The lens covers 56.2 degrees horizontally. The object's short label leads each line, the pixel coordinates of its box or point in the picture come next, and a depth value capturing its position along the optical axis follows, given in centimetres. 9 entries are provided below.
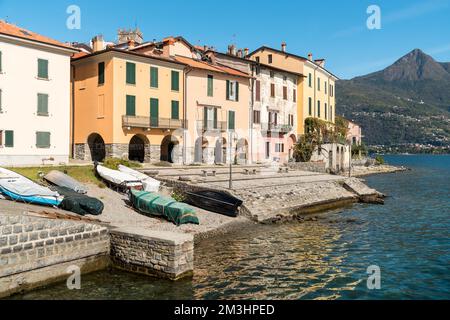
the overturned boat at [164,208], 2318
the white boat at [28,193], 2105
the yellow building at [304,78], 6125
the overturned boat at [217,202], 2714
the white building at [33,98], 3291
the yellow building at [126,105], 3878
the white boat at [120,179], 2877
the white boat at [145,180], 2908
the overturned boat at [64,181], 2602
